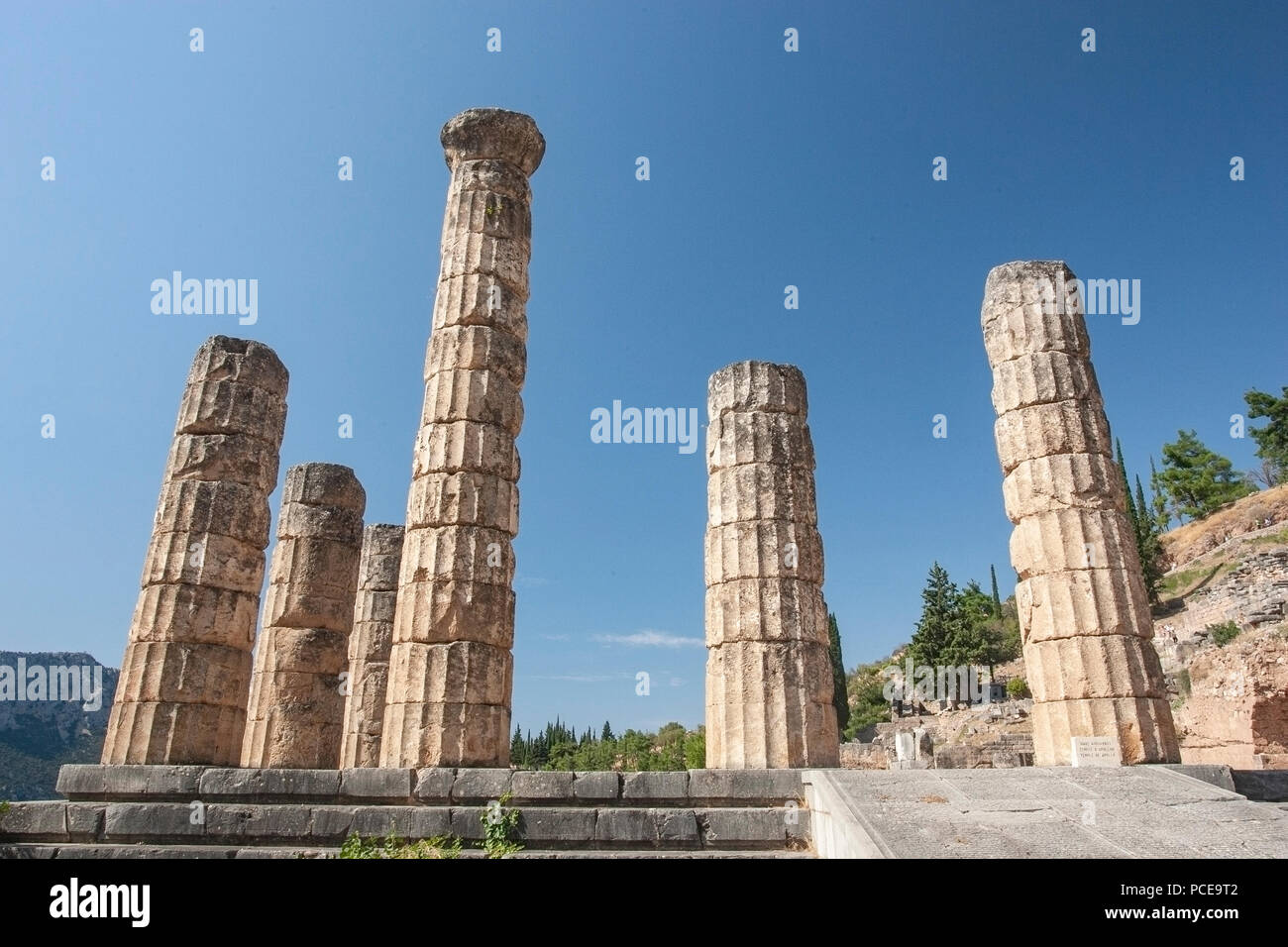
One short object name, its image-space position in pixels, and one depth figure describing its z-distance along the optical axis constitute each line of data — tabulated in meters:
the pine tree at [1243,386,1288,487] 50.94
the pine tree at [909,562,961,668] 46.56
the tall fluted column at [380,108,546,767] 10.49
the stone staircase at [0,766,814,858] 8.58
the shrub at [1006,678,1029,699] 40.56
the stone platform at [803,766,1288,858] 5.76
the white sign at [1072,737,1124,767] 9.77
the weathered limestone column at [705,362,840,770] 10.02
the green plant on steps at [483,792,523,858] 8.49
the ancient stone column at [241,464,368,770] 13.90
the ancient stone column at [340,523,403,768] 14.82
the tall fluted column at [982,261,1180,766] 10.16
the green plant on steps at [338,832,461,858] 8.23
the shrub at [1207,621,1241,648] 29.08
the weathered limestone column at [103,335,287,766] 11.18
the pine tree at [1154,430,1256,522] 56.62
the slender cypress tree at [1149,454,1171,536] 59.41
